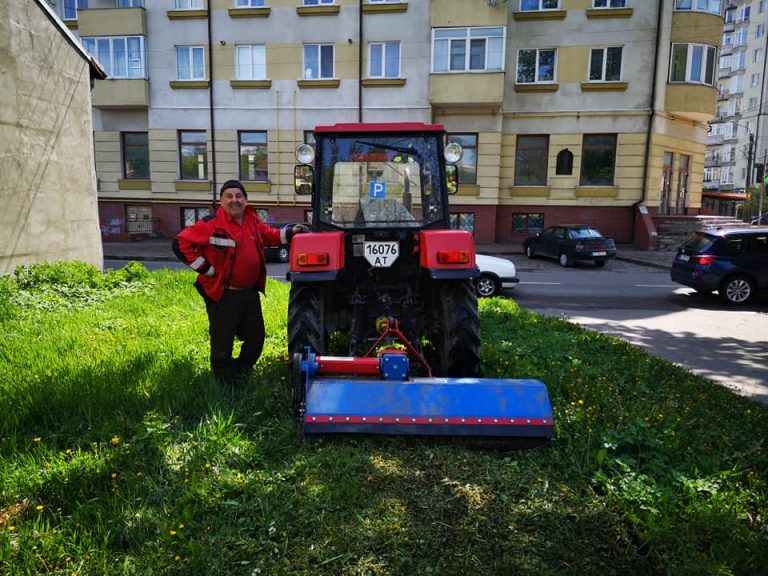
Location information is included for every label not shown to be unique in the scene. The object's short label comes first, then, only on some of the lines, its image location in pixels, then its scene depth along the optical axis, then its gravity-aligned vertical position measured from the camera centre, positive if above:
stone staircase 22.03 -0.43
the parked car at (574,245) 18.00 -1.05
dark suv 11.59 -1.00
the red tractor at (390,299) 3.80 -0.83
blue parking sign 5.57 +0.18
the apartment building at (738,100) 59.44 +13.23
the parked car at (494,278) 11.99 -1.44
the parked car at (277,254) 19.16 -1.66
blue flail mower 3.76 -1.33
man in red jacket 4.64 -0.55
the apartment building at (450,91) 22.19 +4.72
